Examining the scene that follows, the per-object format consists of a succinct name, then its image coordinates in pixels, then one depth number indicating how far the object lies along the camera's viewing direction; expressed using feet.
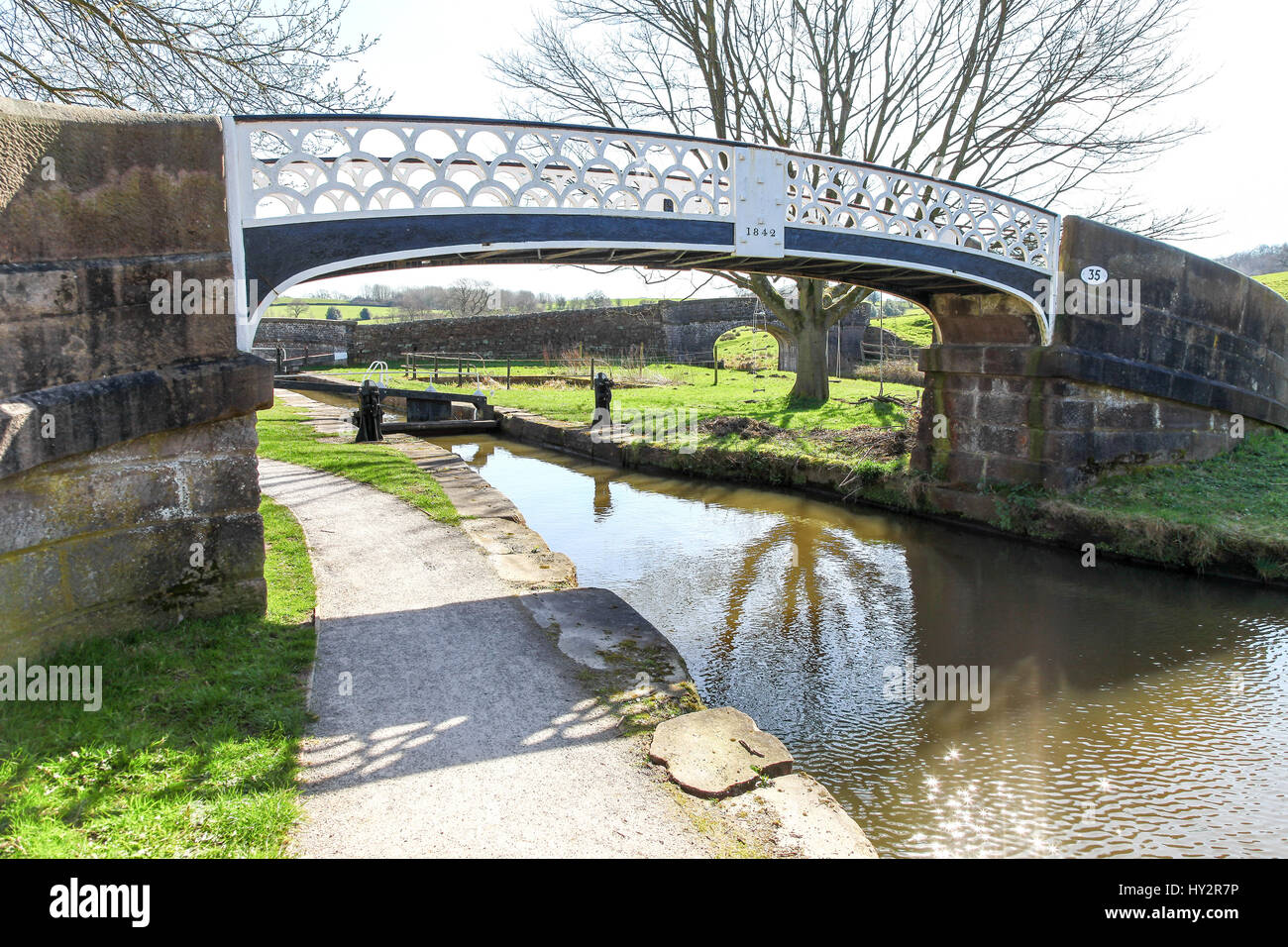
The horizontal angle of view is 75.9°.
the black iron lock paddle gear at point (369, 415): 43.75
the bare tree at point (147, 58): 22.76
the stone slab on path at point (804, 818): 10.21
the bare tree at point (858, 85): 45.78
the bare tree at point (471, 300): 140.14
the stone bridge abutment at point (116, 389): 12.92
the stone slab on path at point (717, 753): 11.38
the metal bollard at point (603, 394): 47.75
